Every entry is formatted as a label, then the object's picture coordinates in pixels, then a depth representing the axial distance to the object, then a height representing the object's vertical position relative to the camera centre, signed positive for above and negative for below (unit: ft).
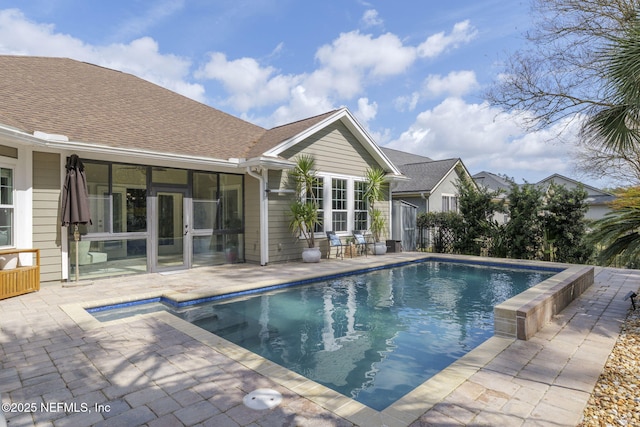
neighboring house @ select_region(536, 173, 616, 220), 90.06 +3.69
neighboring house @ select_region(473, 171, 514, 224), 97.64 +10.56
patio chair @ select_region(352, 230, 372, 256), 38.47 -2.93
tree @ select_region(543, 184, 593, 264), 33.78 -0.97
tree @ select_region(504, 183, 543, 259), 35.94 -0.87
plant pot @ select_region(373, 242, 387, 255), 39.52 -3.74
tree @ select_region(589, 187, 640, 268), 15.97 -0.82
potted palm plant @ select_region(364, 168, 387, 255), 38.99 +1.75
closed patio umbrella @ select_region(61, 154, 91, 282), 21.71 +1.34
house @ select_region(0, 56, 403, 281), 22.22 +3.81
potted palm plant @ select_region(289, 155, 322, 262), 32.32 +0.95
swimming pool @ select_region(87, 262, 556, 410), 12.17 -5.39
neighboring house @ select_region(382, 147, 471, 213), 56.90 +5.23
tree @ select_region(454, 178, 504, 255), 39.73 -0.10
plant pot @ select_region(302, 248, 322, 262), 33.12 -3.64
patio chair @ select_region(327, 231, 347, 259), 36.06 -2.55
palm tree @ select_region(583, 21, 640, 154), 14.71 +5.51
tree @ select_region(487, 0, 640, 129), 25.66 +12.09
